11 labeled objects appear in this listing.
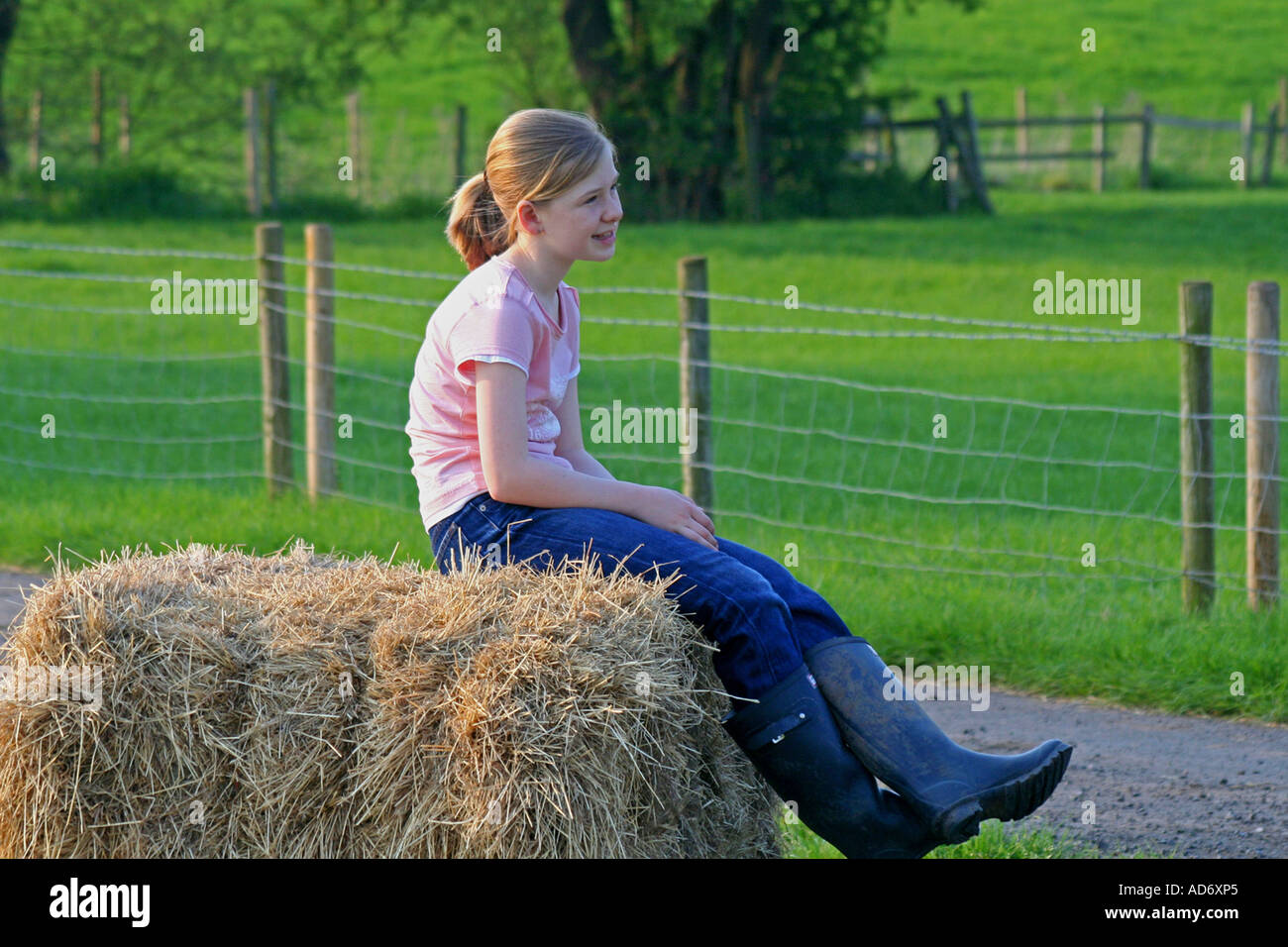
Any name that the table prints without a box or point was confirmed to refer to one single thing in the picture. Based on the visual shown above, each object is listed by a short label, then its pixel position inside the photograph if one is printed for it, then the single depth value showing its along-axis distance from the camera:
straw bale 3.26
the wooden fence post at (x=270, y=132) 24.43
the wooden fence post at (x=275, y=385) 8.34
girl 3.47
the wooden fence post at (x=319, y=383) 8.21
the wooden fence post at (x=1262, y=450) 6.10
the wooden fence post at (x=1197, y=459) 6.12
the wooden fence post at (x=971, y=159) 23.61
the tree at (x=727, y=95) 22.50
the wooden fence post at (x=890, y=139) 23.58
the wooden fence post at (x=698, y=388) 7.10
